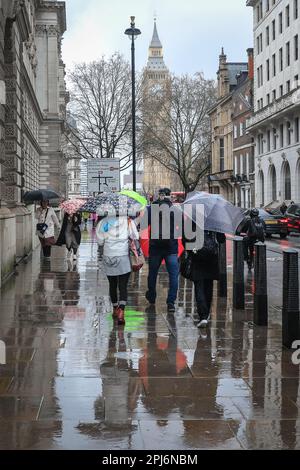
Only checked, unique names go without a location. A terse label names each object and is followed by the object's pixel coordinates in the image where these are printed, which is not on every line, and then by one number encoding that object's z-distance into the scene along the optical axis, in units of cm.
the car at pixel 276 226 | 3638
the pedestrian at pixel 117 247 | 978
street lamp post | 2752
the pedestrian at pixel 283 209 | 4253
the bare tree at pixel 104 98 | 4891
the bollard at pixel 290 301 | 798
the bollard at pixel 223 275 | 1283
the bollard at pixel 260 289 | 954
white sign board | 2516
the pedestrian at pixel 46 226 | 2044
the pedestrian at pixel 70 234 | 1998
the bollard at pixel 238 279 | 1117
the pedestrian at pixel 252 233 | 1703
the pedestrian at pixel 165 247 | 1076
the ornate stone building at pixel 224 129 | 8288
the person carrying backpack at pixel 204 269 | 950
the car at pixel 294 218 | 3576
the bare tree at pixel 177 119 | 6209
